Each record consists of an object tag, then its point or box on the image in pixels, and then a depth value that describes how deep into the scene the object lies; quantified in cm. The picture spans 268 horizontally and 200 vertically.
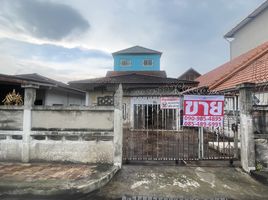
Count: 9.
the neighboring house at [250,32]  1054
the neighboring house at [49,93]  571
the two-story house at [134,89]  938
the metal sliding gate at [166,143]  503
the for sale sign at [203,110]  457
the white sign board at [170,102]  527
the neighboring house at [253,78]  426
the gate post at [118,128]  421
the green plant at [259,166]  413
